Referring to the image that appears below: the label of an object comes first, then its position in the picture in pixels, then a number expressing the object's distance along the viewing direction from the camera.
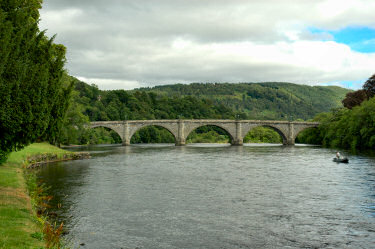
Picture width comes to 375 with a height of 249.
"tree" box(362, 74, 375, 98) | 88.31
